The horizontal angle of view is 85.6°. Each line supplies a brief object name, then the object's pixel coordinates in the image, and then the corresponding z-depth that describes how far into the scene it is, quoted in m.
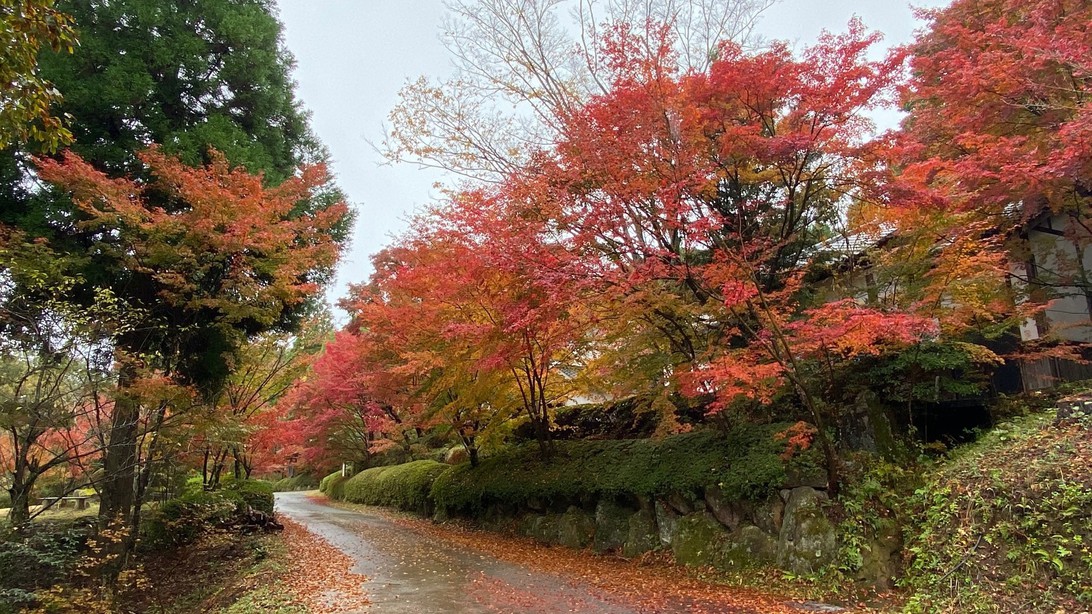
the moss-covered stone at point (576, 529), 10.95
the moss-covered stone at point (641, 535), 9.61
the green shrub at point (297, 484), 36.31
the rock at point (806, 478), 7.83
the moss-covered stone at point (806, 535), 7.21
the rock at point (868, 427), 8.20
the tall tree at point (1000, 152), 7.57
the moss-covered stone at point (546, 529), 11.61
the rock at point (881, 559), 6.77
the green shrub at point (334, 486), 25.76
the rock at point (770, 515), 7.94
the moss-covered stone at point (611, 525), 10.21
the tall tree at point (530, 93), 10.64
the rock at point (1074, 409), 6.83
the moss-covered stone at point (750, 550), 7.79
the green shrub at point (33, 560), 6.45
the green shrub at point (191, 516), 10.39
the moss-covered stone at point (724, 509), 8.46
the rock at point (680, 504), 9.20
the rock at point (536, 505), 12.39
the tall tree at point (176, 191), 8.45
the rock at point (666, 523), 9.27
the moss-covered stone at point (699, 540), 8.46
